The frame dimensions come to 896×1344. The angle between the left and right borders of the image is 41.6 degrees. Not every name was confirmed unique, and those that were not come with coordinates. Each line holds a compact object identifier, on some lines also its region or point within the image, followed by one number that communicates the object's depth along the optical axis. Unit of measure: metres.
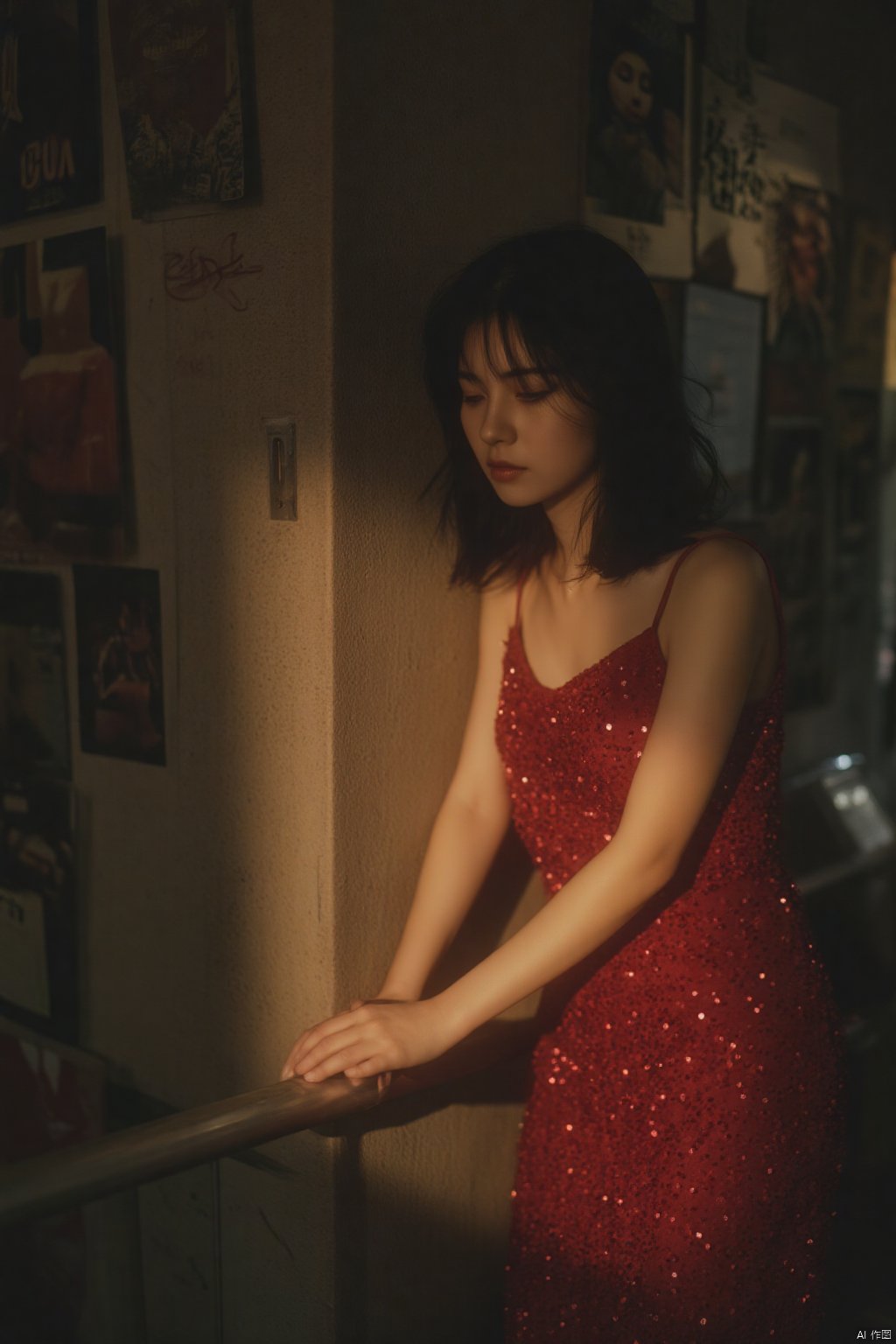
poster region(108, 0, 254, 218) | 1.23
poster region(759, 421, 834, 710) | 2.19
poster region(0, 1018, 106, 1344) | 1.57
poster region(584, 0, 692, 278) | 1.58
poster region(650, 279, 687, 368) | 1.81
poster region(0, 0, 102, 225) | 1.36
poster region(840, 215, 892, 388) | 2.32
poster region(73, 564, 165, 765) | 1.42
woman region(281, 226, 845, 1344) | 1.20
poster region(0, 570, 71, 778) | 1.52
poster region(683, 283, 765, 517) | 1.91
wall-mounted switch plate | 1.25
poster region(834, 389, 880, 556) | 2.36
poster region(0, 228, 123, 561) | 1.39
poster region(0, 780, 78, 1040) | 1.56
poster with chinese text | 1.88
